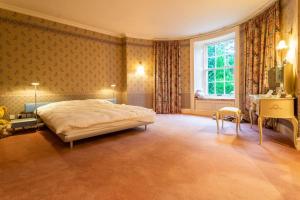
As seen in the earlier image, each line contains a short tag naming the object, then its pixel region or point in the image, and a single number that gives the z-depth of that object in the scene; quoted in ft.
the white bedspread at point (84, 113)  9.34
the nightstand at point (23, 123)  12.06
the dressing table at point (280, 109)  8.71
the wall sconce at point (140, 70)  20.97
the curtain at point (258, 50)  12.50
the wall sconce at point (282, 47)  10.77
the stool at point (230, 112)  11.96
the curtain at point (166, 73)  21.68
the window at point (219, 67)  19.34
